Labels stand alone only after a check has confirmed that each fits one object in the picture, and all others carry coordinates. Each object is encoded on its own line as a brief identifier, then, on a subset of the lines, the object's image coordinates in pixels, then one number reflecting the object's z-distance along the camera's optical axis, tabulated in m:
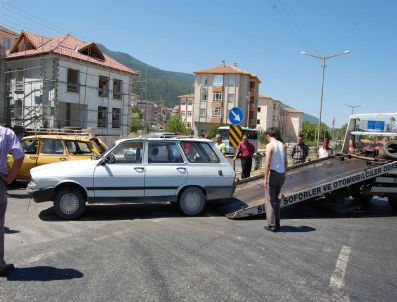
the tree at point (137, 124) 66.86
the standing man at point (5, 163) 4.66
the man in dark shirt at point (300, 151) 13.83
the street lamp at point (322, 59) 37.59
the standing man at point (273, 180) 7.39
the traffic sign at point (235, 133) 13.02
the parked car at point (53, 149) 11.15
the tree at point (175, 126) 86.69
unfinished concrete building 31.48
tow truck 8.61
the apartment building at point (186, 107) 112.44
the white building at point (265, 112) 110.81
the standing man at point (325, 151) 13.09
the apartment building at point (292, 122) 147.62
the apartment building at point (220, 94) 81.44
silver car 7.88
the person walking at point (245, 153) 12.41
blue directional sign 12.55
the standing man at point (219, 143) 13.36
